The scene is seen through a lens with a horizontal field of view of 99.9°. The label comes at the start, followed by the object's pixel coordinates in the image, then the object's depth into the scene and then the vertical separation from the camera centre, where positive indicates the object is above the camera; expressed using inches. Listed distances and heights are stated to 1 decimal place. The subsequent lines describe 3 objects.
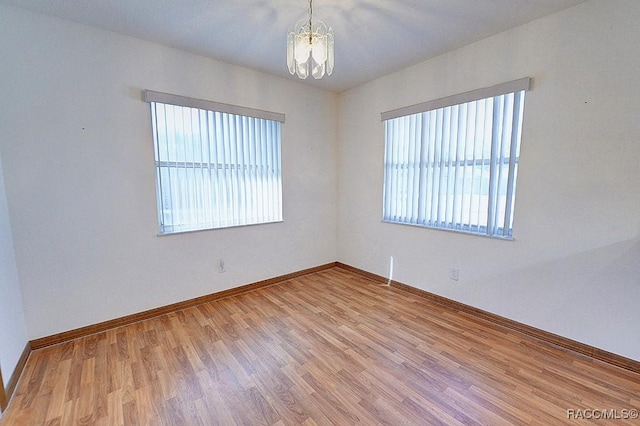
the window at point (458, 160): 92.3 +9.1
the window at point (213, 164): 102.9 +8.7
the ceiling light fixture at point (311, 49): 66.7 +34.1
